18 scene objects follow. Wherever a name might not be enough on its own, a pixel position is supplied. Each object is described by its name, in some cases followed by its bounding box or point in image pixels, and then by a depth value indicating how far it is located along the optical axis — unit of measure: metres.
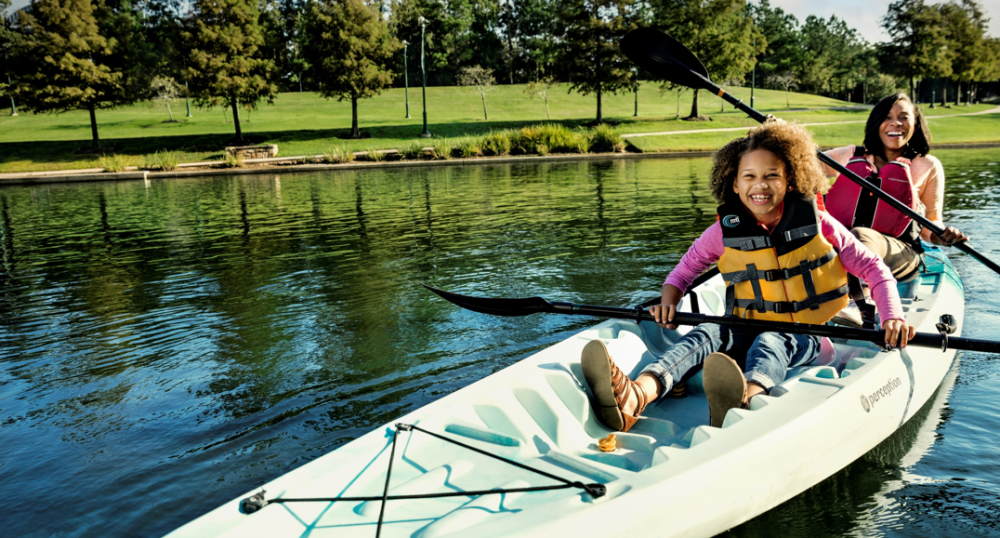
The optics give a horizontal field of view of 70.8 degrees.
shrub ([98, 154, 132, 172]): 26.39
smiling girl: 3.36
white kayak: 2.50
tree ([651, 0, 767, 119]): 36.56
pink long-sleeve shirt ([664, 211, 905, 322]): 3.37
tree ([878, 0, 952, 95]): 43.25
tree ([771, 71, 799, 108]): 53.38
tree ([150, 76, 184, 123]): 41.09
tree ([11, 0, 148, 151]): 31.03
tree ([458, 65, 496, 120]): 47.12
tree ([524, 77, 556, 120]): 40.73
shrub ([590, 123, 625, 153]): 28.62
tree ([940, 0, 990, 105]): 45.34
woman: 4.92
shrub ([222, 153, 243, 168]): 27.66
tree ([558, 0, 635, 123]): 37.31
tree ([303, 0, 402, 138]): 34.84
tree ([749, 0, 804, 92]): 68.38
